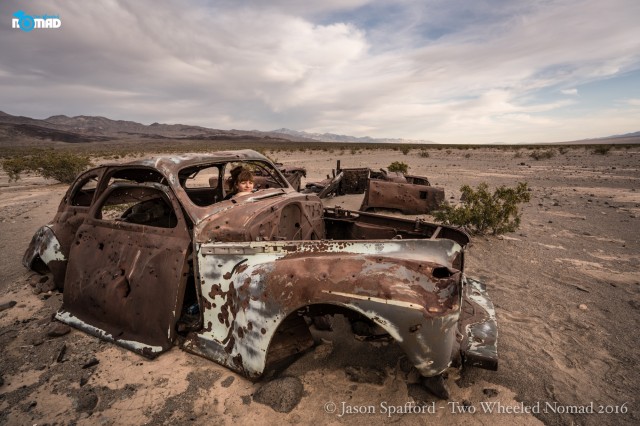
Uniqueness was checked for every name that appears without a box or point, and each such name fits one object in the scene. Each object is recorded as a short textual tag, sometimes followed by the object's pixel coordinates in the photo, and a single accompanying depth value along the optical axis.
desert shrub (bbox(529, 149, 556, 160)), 23.88
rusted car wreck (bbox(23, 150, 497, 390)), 2.09
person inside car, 3.70
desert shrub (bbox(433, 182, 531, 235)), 6.12
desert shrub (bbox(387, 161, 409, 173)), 12.92
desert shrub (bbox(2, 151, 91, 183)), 13.49
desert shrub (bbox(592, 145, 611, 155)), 24.72
